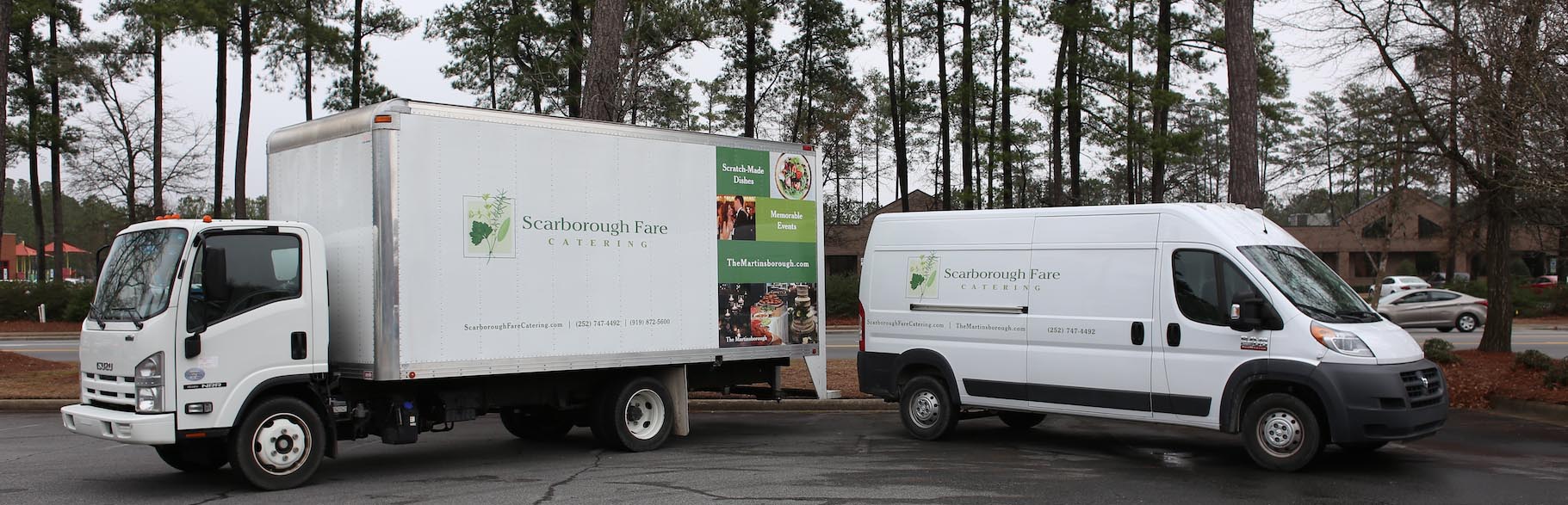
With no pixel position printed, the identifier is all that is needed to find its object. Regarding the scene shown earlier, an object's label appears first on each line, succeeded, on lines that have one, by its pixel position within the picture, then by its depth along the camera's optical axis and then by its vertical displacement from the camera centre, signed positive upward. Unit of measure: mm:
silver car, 29031 -1660
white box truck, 7891 -256
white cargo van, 8484 -680
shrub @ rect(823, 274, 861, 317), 36375 -1418
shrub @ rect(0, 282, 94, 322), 36062 -1048
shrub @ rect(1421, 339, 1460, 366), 14969 -1420
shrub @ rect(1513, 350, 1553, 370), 13820 -1446
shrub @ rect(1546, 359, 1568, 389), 13000 -1549
